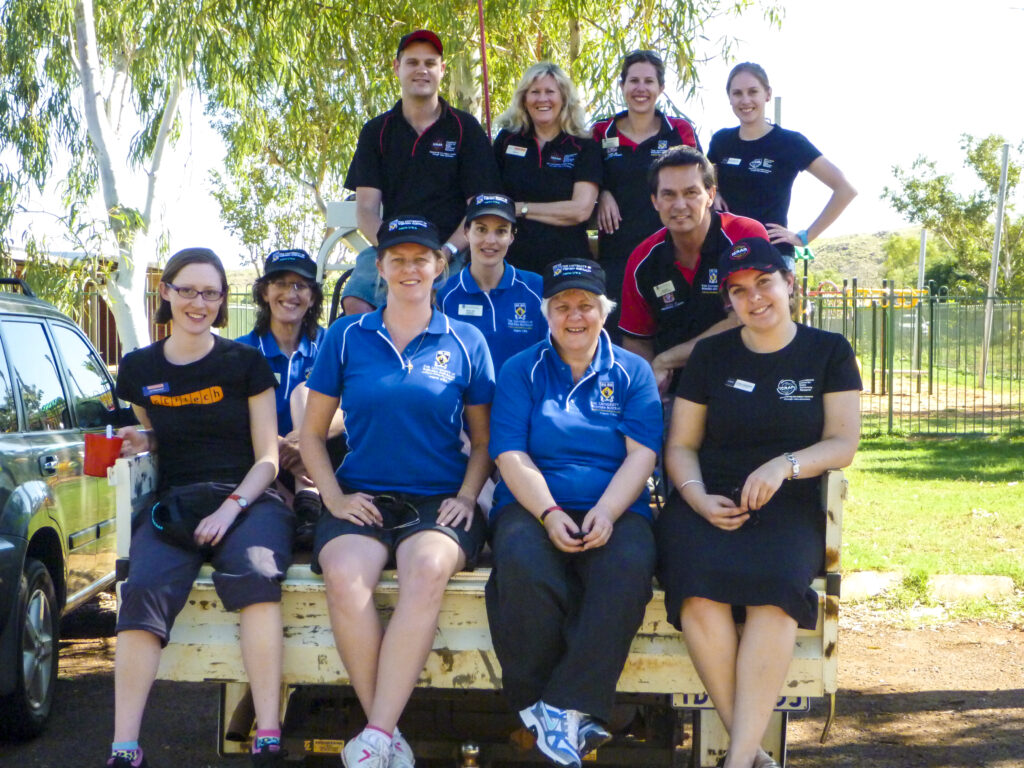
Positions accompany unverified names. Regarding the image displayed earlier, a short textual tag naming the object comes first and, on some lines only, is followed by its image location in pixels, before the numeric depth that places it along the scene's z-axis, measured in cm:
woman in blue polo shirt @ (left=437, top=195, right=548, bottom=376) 467
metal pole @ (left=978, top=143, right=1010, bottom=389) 2750
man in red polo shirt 457
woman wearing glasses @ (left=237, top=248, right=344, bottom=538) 455
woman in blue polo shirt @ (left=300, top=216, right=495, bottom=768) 343
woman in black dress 336
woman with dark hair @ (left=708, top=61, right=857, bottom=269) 542
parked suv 441
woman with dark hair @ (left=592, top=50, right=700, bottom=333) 532
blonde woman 521
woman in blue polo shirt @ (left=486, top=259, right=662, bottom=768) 331
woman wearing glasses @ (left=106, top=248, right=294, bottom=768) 342
